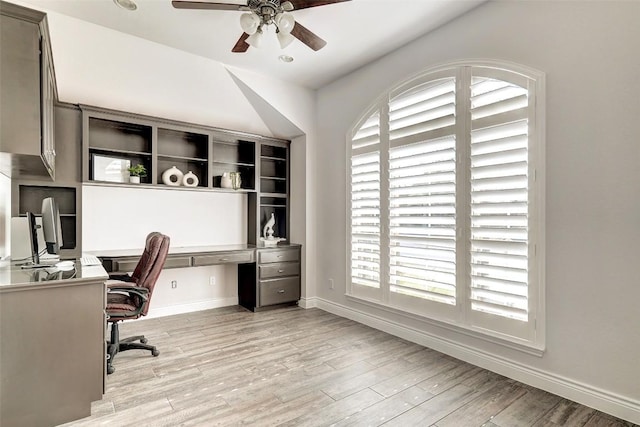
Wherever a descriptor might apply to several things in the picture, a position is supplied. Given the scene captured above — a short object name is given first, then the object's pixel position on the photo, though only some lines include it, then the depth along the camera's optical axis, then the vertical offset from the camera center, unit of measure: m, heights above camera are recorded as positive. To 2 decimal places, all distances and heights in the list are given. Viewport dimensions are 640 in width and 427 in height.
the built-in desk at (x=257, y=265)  3.96 -0.67
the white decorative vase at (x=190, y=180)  4.17 +0.45
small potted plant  3.81 +0.50
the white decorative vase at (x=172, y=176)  4.08 +0.49
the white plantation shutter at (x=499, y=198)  2.59 +0.14
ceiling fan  2.48 +1.56
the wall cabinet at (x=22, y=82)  1.92 +0.80
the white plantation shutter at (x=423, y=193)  3.10 +0.22
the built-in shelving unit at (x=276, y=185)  5.01 +0.46
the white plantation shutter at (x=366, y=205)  3.86 +0.12
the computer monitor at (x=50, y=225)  2.58 -0.07
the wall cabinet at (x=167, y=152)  3.70 +0.82
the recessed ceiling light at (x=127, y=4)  2.99 +1.93
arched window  2.57 +0.14
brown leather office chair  2.78 -0.65
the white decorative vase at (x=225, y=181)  4.48 +0.46
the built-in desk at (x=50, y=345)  1.91 -0.79
